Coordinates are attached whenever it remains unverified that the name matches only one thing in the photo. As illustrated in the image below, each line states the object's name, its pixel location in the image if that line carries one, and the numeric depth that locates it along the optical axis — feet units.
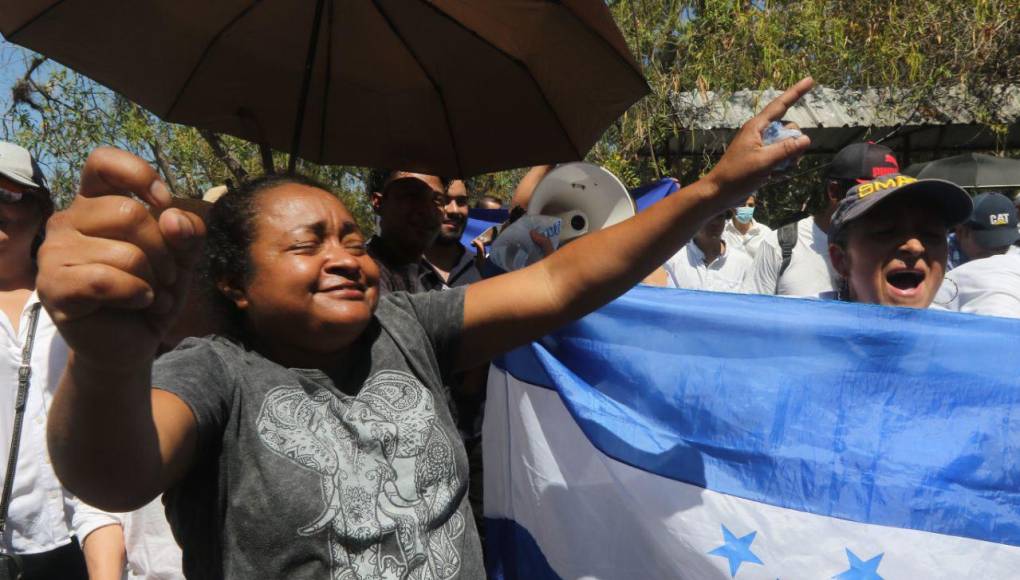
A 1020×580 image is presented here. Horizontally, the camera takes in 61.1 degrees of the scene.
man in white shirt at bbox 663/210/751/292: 16.52
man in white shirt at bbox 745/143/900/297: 11.55
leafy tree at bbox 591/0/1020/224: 31.45
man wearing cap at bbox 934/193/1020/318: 8.41
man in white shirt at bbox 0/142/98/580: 8.26
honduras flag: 6.66
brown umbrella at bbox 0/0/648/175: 7.57
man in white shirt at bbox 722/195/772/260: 24.12
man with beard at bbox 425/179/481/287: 12.18
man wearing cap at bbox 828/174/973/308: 7.27
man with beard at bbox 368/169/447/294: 10.95
